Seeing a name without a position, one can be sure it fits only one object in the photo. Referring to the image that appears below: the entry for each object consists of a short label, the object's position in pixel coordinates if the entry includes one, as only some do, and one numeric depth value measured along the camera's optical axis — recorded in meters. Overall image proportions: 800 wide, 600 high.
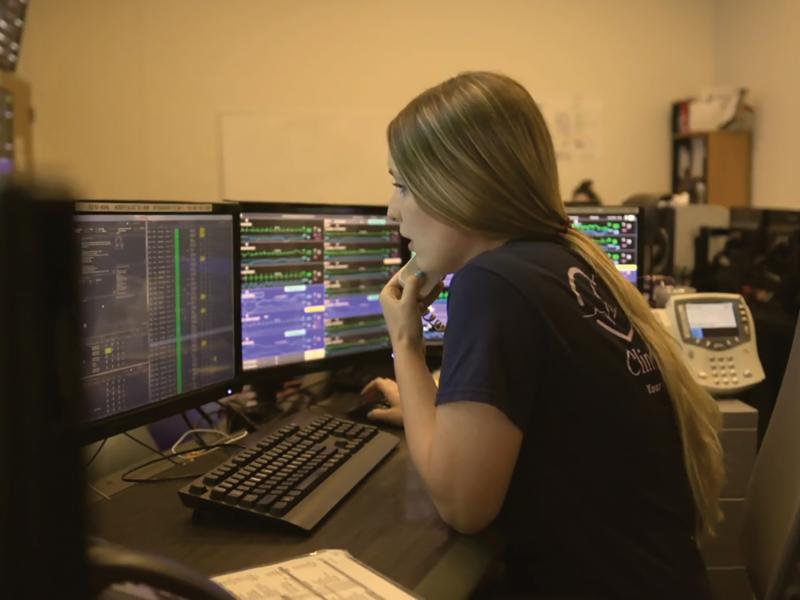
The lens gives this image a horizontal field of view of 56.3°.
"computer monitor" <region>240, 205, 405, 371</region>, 1.60
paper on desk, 0.85
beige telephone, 1.94
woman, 0.96
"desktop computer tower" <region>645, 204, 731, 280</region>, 3.12
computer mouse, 1.60
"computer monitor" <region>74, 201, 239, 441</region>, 1.11
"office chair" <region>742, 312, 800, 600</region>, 1.05
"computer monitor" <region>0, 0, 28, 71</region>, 3.19
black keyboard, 1.06
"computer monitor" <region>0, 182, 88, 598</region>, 0.30
